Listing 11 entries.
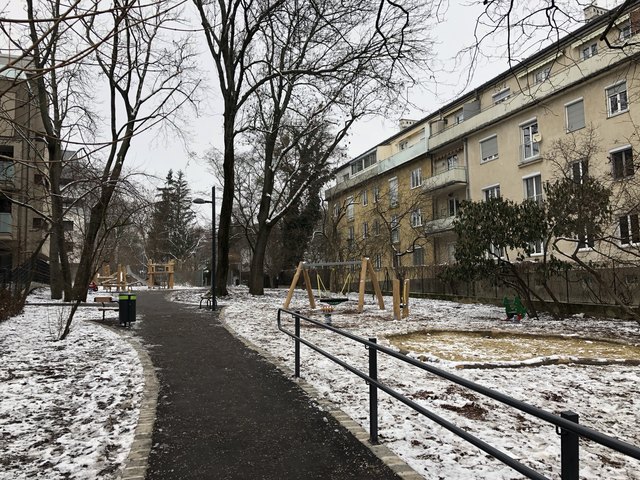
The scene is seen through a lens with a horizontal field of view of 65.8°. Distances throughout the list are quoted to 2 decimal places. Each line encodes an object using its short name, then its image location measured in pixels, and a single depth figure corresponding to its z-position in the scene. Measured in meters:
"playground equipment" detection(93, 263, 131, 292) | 33.59
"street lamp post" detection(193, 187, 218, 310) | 17.50
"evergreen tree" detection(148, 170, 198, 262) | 58.47
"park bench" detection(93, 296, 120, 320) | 16.46
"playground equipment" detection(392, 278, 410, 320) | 14.87
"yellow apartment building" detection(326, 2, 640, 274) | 19.41
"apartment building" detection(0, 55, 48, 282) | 25.72
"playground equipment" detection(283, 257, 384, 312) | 16.30
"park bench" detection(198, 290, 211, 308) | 19.04
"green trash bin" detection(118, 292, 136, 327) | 12.59
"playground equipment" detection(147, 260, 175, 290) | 39.19
